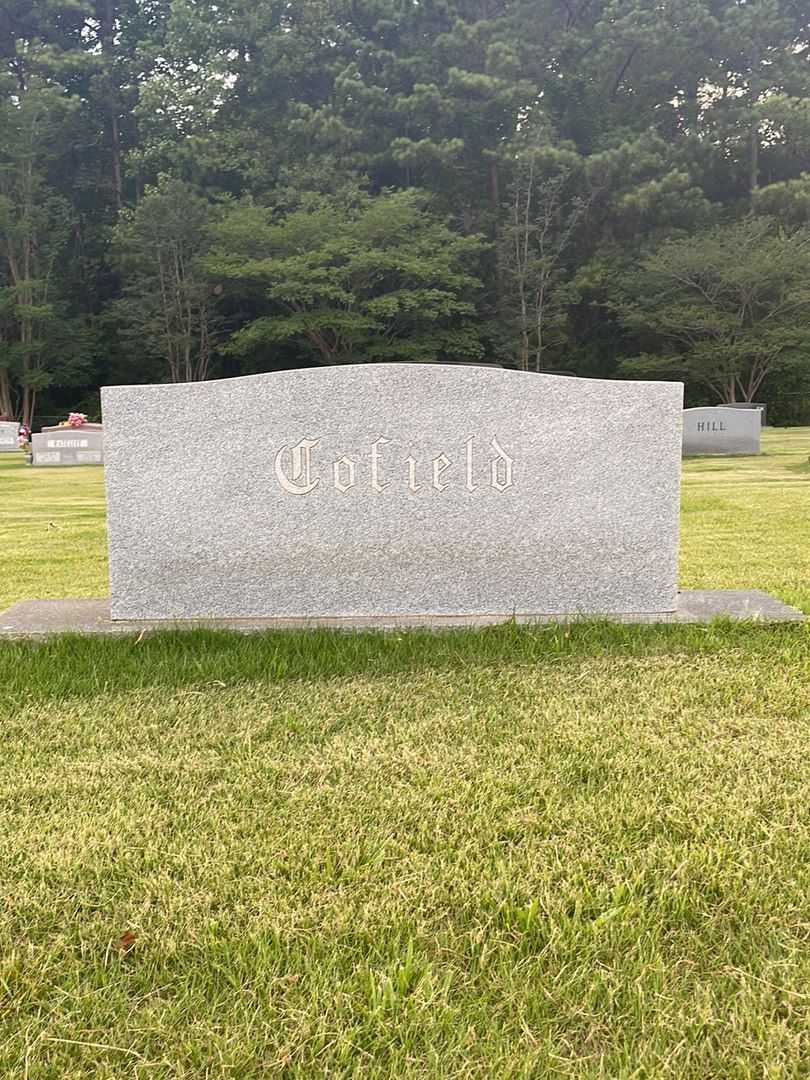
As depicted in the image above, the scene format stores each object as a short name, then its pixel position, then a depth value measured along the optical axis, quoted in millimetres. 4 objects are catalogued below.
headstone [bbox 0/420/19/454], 20719
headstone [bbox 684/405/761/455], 16234
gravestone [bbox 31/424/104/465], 16141
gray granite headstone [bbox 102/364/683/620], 3562
